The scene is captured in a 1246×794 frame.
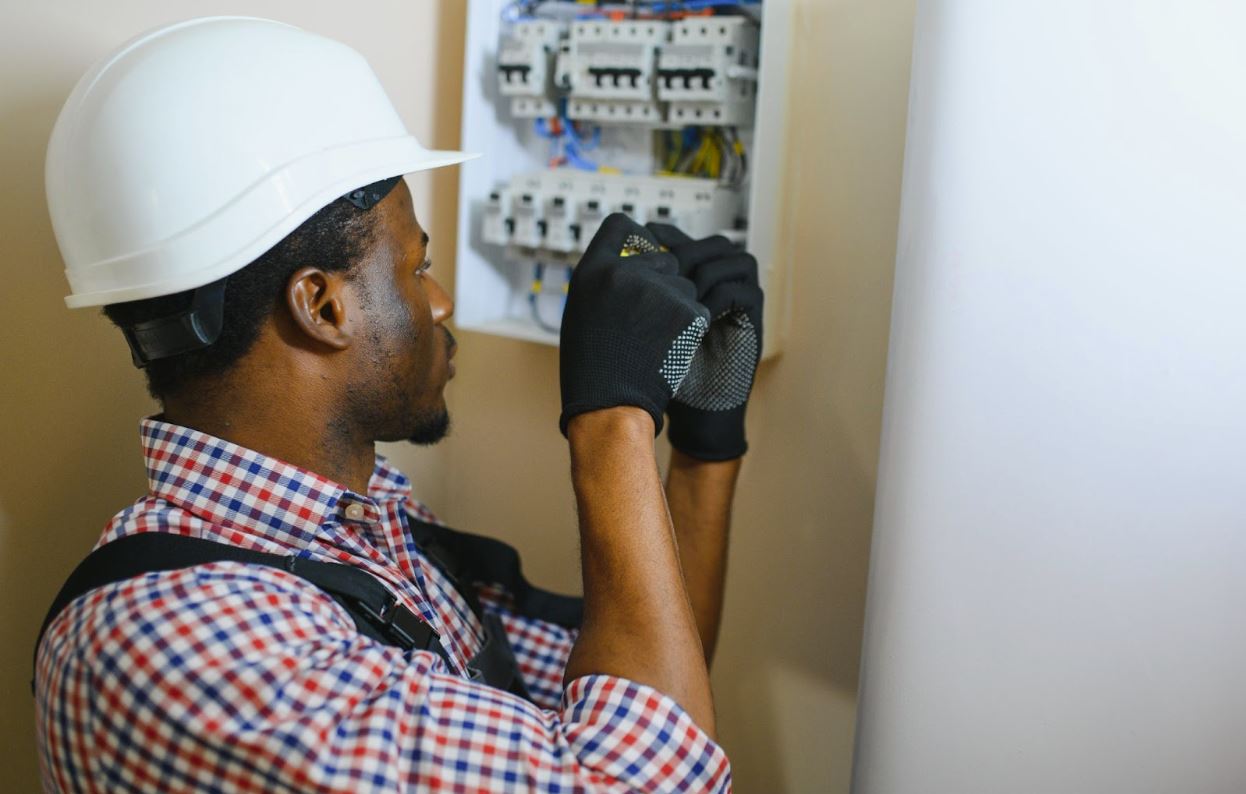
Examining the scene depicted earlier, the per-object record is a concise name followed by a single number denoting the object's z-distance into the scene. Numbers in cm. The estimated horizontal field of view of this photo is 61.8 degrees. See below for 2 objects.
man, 69
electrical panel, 114
